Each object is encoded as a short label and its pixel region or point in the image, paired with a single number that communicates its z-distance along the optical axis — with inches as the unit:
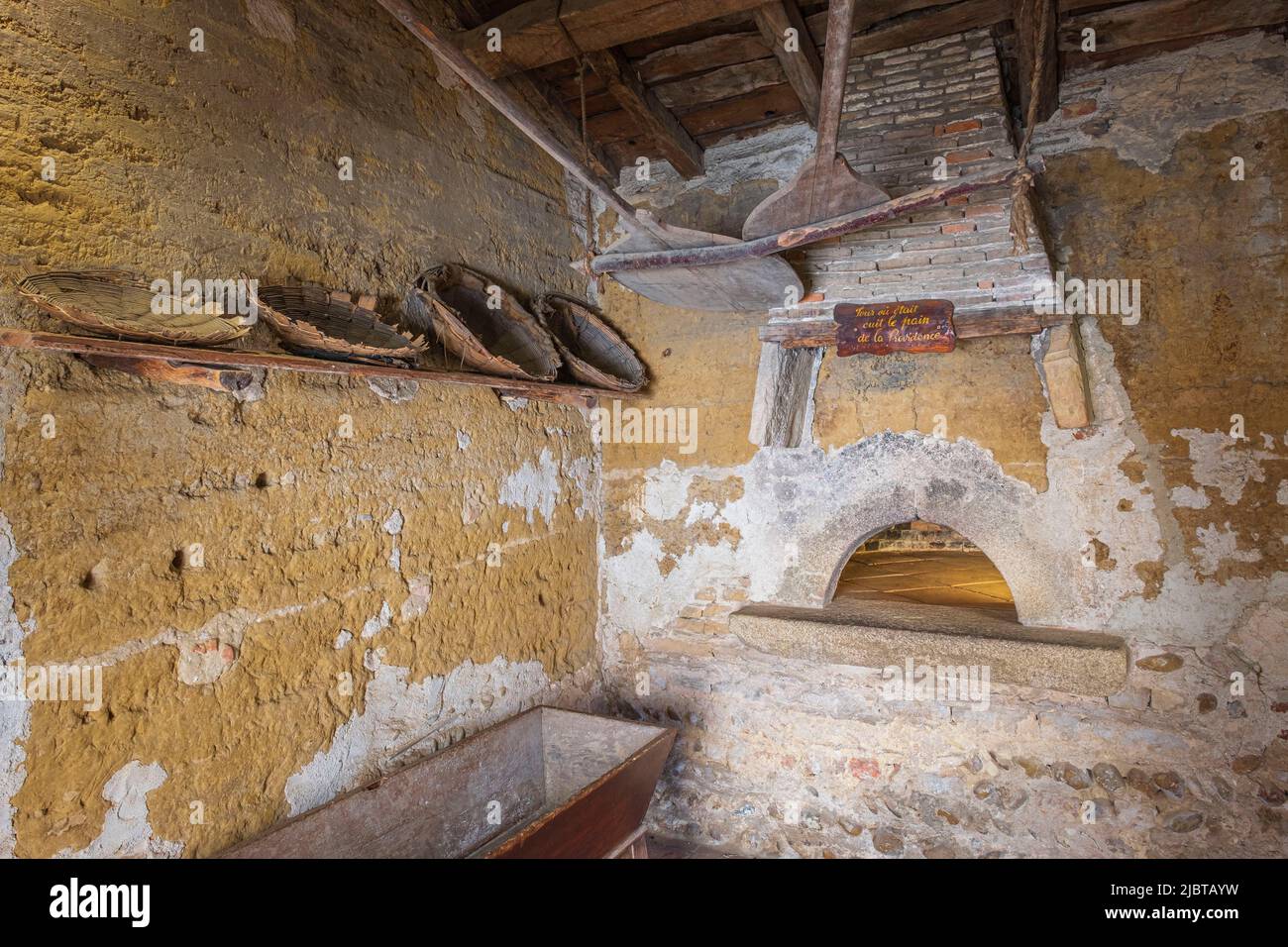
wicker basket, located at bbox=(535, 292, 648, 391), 141.5
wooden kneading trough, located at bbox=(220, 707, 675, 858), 85.6
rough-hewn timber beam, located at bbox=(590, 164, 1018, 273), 86.9
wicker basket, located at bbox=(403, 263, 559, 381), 102.9
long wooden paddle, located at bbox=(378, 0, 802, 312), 86.5
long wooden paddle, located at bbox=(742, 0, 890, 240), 87.7
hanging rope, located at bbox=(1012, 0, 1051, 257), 80.1
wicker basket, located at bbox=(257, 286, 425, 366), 80.1
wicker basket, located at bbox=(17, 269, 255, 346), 63.5
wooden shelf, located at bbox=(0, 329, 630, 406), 62.8
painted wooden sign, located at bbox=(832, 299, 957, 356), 107.2
